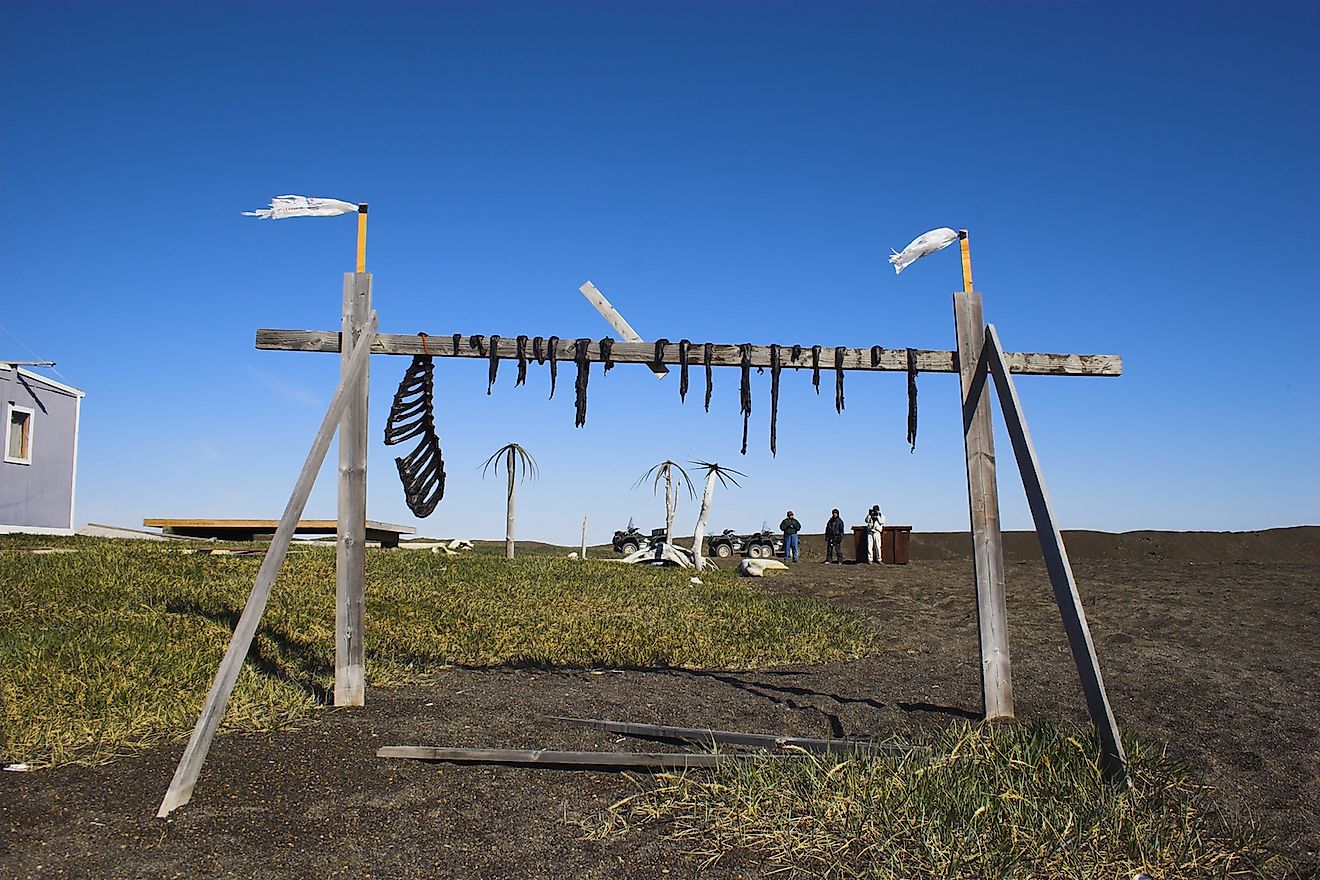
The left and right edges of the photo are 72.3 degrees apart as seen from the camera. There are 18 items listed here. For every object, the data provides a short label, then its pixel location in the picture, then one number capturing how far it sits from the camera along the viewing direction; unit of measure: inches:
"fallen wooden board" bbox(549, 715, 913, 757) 196.2
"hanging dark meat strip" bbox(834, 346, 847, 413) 267.6
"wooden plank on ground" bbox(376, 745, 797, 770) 193.5
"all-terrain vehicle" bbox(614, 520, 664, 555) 970.1
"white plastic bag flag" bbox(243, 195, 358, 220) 242.5
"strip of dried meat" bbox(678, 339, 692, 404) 264.5
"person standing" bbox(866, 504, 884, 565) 933.2
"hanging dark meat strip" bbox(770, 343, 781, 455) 267.3
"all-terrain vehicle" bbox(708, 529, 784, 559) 1013.8
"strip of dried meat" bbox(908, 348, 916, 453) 269.0
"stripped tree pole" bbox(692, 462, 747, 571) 746.8
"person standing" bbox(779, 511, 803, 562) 968.9
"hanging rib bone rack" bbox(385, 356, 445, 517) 265.9
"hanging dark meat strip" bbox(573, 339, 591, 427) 263.0
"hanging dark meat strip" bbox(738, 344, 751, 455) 266.5
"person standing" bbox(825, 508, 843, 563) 1002.2
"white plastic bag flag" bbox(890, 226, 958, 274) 258.1
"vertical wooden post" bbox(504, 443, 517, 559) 770.9
